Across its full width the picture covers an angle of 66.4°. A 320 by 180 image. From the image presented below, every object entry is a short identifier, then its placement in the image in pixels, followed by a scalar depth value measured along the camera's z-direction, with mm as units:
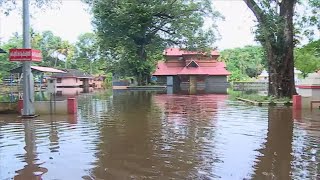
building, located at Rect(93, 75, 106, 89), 44040
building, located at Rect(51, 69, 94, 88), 35673
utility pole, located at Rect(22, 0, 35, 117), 9470
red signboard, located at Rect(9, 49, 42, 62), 9369
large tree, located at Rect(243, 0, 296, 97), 13439
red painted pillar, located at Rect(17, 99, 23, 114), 10861
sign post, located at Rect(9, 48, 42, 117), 9379
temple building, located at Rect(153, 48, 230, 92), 33195
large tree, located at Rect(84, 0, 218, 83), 26980
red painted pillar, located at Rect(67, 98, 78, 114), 10515
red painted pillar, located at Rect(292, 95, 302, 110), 11422
